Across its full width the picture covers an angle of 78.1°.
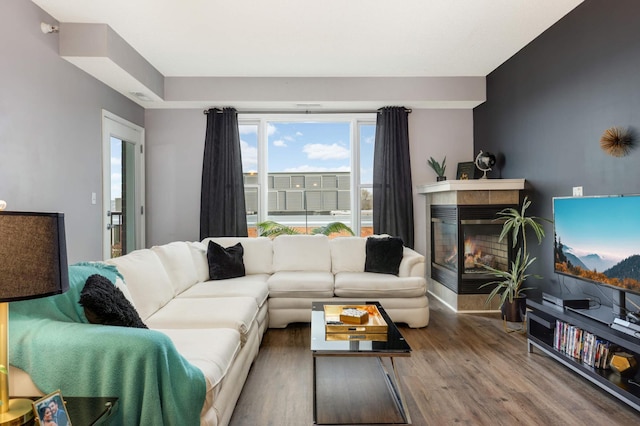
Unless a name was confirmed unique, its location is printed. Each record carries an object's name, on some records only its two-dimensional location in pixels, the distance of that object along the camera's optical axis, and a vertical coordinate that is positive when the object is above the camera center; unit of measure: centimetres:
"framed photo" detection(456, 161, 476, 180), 484 +50
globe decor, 453 +56
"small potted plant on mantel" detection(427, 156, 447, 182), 510 +57
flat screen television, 239 -20
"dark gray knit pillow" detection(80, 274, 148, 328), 169 -41
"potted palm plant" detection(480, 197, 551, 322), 362 -65
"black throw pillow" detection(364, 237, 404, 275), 403 -46
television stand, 214 -86
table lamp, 115 -15
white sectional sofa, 193 -65
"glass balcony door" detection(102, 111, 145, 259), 417 +32
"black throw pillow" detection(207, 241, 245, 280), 384 -49
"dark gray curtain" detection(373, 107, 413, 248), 516 +37
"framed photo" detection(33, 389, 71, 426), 111 -57
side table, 123 -65
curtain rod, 528 +135
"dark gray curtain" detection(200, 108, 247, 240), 509 +43
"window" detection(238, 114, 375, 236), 540 +56
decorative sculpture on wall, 269 +47
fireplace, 414 -28
